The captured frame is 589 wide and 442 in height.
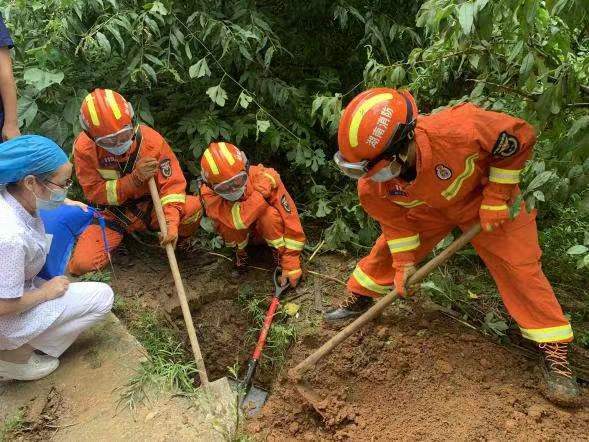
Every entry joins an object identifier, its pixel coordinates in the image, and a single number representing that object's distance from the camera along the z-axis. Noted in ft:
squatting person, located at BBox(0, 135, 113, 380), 7.42
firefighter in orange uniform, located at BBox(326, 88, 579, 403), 7.29
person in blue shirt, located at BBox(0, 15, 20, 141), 9.80
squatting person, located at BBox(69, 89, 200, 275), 10.56
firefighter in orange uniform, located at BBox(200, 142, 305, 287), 11.38
